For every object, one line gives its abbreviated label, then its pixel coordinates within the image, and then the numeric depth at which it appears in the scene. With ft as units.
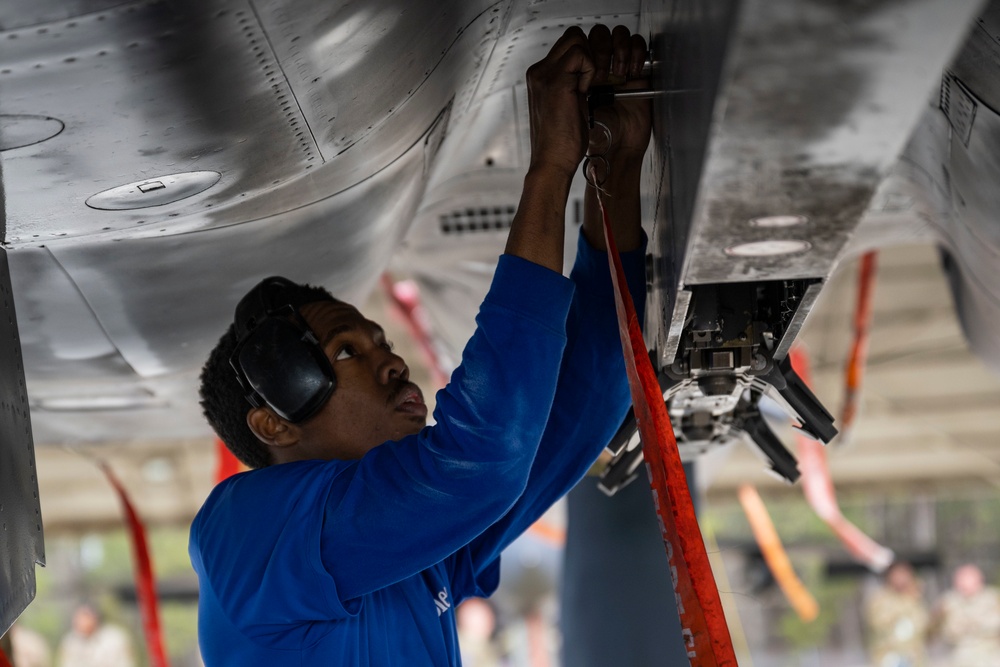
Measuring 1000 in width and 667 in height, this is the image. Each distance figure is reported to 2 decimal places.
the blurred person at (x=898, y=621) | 43.78
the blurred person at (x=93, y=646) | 44.88
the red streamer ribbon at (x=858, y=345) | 15.46
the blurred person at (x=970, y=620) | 38.27
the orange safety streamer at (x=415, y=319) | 19.43
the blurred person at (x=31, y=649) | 38.48
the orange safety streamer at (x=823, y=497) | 20.90
